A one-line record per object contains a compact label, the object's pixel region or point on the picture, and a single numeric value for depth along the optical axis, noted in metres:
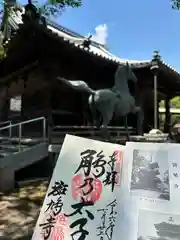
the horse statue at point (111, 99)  4.65
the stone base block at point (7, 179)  4.65
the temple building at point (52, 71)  5.30
